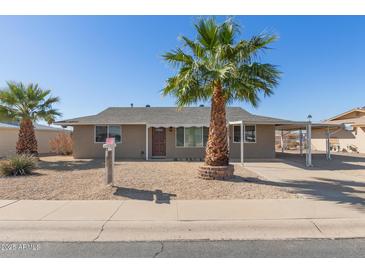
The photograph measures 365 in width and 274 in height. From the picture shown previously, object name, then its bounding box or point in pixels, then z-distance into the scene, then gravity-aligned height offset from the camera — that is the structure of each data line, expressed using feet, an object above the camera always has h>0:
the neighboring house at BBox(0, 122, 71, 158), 70.18 +2.20
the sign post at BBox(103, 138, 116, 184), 26.30 -1.91
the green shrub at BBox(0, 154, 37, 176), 33.26 -2.88
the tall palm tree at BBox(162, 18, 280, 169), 28.58 +8.39
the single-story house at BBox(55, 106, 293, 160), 56.49 +1.94
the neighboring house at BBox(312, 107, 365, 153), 79.40 +2.60
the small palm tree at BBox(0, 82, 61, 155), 49.14 +7.56
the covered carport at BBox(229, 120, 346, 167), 46.13 +3.95
